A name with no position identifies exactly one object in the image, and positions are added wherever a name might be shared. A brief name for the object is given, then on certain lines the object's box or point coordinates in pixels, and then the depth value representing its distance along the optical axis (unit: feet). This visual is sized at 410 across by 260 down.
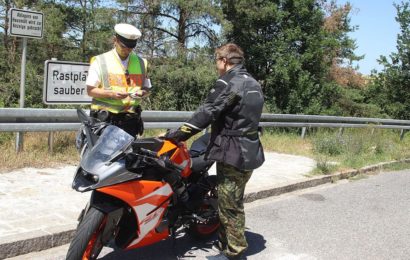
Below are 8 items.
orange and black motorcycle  11.63
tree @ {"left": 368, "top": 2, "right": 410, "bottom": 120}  80.23
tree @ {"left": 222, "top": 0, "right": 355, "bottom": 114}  78.74
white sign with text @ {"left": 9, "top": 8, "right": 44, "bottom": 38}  23.91
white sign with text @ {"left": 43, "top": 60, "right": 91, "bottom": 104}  24.11
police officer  15.57
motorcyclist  13.80
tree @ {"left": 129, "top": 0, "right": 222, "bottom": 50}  66.01
